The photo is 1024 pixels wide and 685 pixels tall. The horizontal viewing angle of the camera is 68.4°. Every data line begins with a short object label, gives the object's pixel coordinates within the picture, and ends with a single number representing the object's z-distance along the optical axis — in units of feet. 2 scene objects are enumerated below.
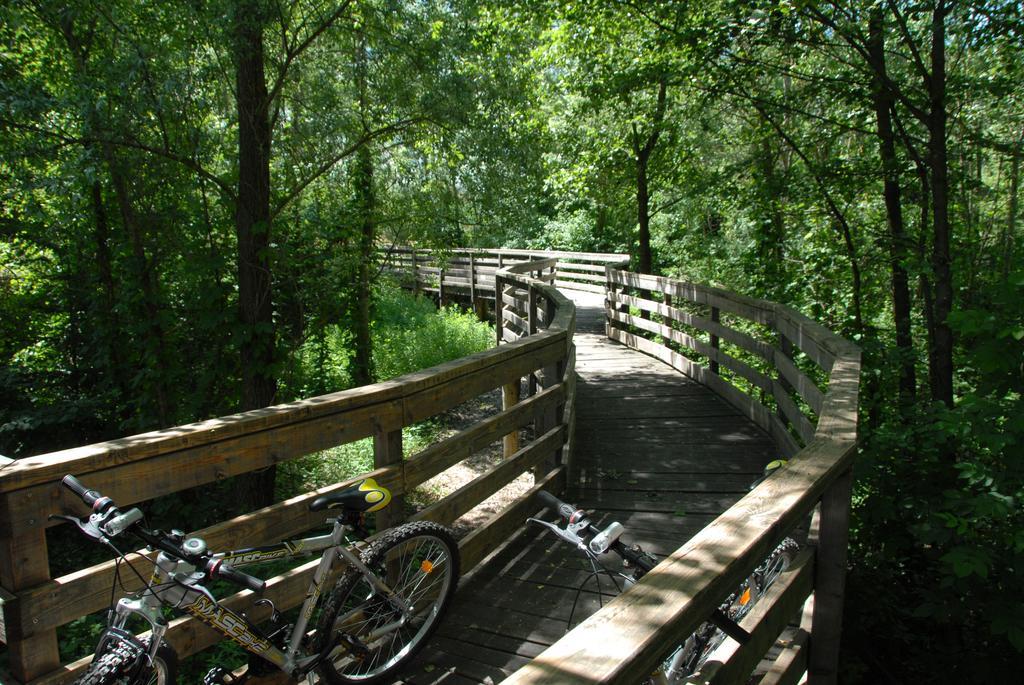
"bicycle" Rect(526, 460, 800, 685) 7.19
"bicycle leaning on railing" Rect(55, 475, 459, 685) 7.34
